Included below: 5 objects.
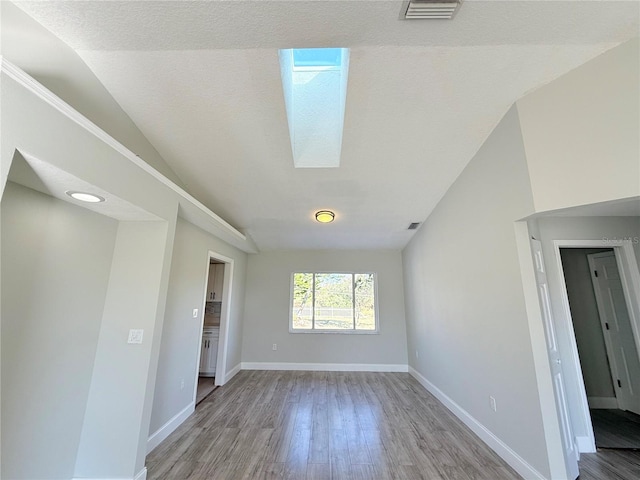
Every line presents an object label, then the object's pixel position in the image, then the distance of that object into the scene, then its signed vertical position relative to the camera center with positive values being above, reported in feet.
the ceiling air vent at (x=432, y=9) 4.43 +5.02
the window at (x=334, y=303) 18.29 -0.22
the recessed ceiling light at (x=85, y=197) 5.72 +2.26
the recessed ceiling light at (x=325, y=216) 12.77 +4.16
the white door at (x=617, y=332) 10.20 -1.23
